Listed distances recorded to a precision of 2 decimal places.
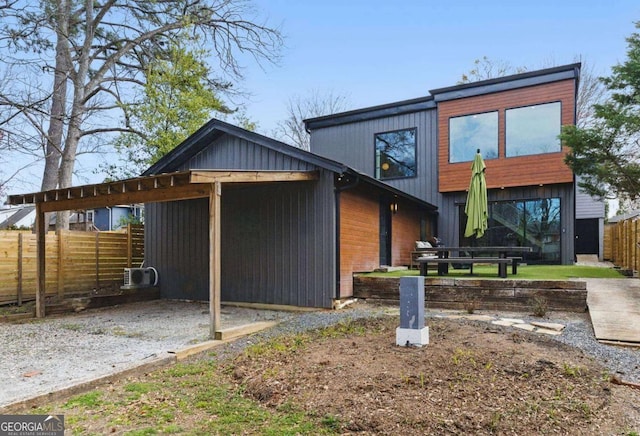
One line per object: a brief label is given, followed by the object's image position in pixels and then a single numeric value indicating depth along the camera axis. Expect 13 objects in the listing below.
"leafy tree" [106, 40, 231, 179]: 13.53
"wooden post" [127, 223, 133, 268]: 10.52
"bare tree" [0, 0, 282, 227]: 11.15
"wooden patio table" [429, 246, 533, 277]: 7.66
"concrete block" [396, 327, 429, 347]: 4.46
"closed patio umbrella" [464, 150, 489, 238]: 8.91
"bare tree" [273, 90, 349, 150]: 24.77
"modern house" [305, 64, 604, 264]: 10.88
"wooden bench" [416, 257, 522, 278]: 7.45
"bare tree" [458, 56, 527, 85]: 20.98
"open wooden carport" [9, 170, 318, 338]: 5.64
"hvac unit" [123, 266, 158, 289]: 9.42
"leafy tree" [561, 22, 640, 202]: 8.96
